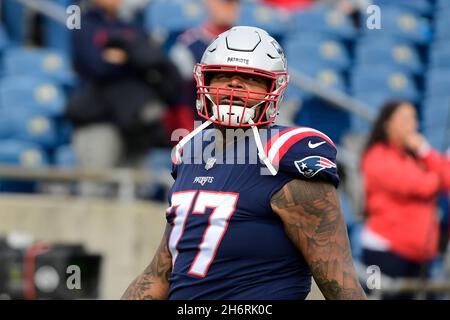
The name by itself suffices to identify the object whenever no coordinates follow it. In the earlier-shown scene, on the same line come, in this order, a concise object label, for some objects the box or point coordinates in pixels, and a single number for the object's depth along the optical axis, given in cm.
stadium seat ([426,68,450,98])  1898
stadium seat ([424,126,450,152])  1842
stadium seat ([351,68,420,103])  1897
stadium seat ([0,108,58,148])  1736
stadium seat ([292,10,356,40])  1891
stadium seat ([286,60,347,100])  1875
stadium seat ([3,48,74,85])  1787
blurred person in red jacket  1520
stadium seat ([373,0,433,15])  1955
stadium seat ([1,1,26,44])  1873
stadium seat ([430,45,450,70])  1906
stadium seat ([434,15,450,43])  1923
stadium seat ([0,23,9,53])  1792
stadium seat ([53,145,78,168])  1735
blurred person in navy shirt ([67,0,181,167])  1587
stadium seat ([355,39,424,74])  1903
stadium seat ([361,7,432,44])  1914
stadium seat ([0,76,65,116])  1748
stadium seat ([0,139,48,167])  1733
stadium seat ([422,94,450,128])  1858
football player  749
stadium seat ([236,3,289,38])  1859
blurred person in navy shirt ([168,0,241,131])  1612
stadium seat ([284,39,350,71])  1869
